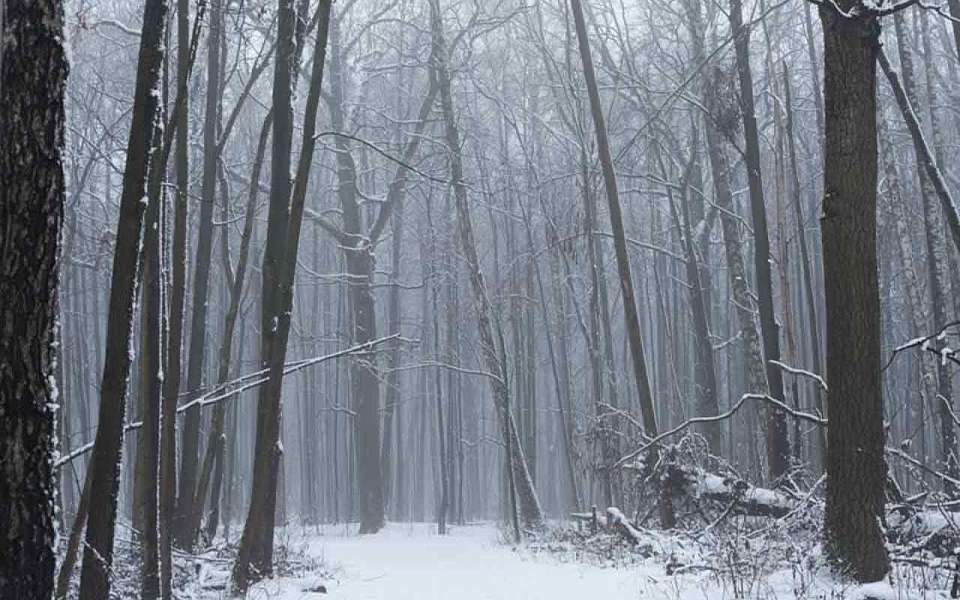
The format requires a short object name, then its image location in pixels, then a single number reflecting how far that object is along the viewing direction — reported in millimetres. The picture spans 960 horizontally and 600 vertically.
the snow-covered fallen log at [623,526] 12012
